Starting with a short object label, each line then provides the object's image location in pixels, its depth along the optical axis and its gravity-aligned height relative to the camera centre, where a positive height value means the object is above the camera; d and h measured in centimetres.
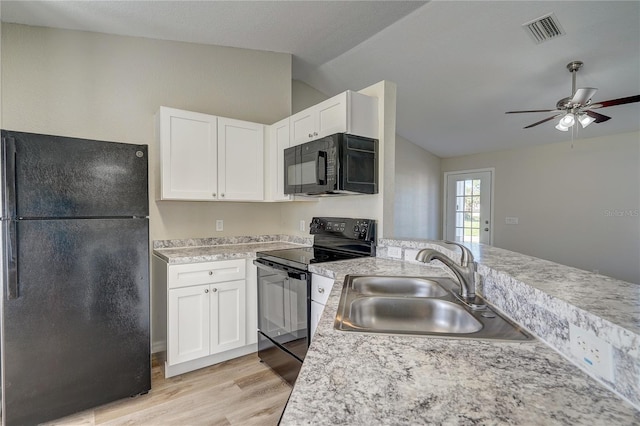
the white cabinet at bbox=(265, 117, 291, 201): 282 +45
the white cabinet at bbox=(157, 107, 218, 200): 247 +42
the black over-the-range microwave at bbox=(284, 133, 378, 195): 214 +30
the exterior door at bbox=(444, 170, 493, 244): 567 +3
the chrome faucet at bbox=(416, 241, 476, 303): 122 -26
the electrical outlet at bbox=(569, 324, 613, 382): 63 -31
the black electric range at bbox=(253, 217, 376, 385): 205 -58
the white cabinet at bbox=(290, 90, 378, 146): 218 +66
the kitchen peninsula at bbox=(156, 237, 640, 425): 56 -37
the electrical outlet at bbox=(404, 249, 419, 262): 209 -32
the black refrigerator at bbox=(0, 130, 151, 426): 167 -40
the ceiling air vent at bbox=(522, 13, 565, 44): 247 +147
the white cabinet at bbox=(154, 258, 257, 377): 225 -82
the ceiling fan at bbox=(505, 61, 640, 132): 255 +89
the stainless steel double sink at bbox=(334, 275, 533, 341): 95 -39
